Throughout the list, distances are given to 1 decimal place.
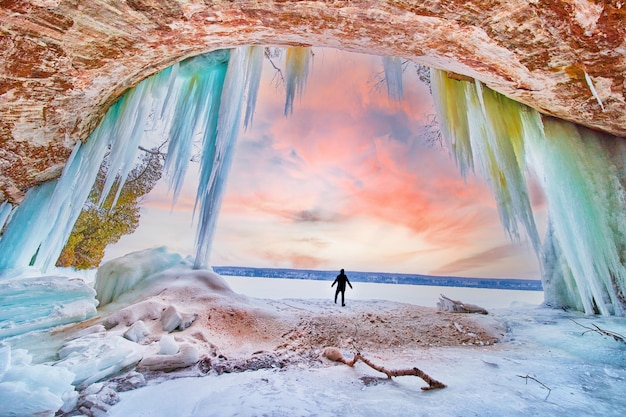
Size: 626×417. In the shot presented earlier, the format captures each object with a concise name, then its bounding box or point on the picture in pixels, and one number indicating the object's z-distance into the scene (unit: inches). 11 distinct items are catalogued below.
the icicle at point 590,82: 98.5
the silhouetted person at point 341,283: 276.9
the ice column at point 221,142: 165.5
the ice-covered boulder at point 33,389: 69.1
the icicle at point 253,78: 162.4
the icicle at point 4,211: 151.8
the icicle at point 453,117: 153.3
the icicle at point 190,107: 169.1
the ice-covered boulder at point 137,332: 132.6
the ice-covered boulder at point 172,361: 105.3
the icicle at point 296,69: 156.3
